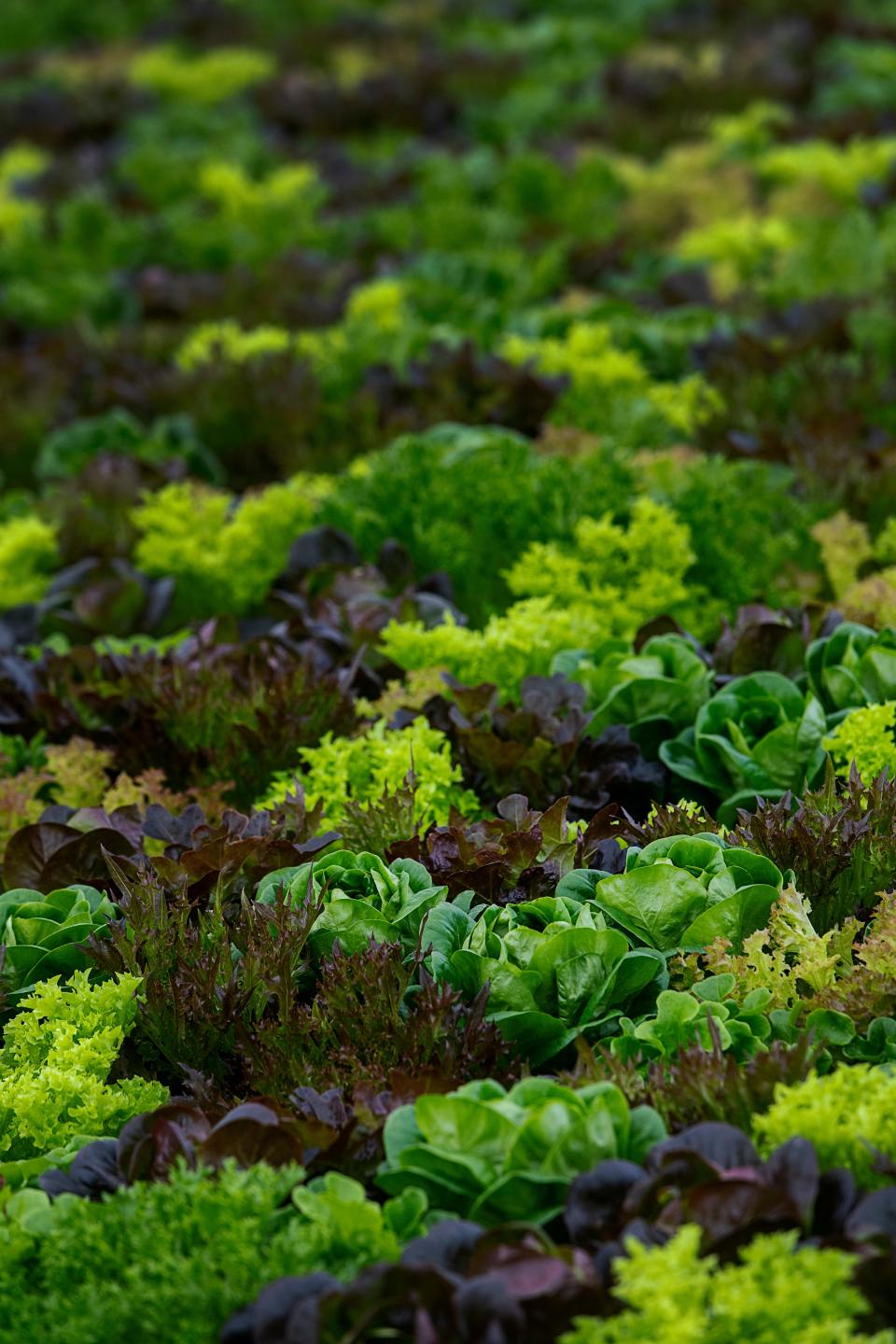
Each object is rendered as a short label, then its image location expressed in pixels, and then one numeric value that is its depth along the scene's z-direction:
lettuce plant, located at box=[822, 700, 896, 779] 7.03
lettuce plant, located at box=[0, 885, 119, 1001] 6.40
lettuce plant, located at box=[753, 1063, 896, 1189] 4.85
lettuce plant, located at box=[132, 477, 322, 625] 10.43
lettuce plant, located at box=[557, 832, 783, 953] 6.05
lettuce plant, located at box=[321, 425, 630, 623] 9.84
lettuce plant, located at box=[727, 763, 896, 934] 6.26
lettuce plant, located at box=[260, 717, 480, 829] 7.42
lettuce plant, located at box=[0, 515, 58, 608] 10.73
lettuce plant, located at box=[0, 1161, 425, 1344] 4.64
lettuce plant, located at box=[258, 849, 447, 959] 6.12
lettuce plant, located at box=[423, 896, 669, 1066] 5.85
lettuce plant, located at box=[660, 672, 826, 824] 7.25
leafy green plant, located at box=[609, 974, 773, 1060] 5.54
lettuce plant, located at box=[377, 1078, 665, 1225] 4.93
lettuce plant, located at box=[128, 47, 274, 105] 23.25
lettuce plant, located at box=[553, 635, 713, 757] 7.80
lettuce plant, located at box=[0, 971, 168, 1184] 5.62
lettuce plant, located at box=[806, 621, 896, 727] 7.60
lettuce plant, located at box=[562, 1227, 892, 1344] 4.25
